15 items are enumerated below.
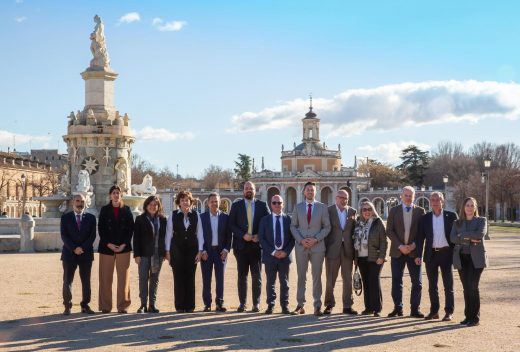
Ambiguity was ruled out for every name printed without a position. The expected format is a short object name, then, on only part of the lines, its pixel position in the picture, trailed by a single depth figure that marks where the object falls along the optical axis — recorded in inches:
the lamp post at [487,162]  1344.7
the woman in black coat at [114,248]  437.7
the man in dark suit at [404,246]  430.9
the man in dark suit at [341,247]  440.5
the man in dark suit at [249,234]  450.9
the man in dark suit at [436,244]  426.0
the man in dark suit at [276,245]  441.4
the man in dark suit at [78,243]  436.1
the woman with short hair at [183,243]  446.6
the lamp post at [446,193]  3825.8
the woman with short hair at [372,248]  433.1
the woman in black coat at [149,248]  441.1
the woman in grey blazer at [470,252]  405.1
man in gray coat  434.0
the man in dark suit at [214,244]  449.7
